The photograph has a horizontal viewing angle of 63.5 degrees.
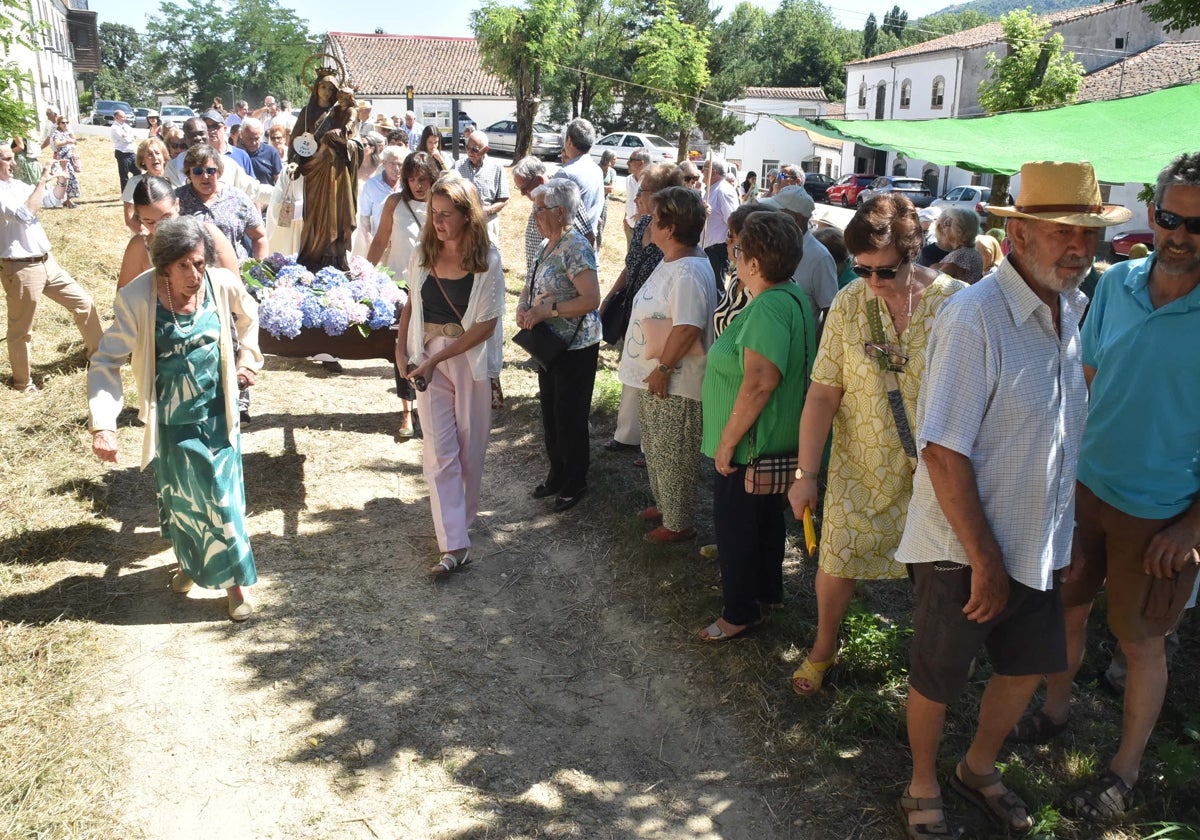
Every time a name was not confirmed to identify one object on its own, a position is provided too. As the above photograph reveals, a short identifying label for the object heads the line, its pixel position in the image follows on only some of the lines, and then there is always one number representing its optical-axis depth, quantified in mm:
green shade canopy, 7035
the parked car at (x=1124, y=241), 21180
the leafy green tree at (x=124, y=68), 81869
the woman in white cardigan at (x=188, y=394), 4102
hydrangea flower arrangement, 6020
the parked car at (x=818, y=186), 40438
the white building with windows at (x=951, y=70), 41406
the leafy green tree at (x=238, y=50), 80500
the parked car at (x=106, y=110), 47853
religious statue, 7594
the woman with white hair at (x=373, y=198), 8531
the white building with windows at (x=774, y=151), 55438
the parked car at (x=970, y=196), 31144
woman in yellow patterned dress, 3223
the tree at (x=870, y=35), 86875
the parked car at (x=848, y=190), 38656
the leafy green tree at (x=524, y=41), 27219
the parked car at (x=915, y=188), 32738
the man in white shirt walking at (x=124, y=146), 17453
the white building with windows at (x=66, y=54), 36344
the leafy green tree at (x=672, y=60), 32312
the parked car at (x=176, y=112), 50094
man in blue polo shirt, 3074
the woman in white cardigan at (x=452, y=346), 4820
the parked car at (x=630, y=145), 38031
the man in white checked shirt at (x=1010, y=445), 2568
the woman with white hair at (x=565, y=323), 5246
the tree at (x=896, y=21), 91762
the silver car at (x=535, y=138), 36969
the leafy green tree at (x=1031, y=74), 30125
